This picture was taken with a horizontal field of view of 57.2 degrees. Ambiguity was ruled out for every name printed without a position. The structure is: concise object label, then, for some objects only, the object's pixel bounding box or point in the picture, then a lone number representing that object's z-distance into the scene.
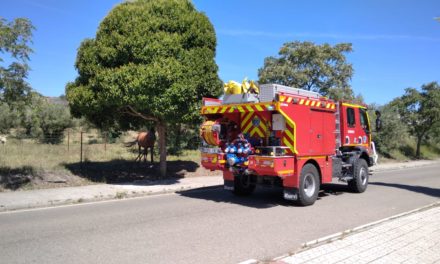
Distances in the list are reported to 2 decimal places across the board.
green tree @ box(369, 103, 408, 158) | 32.03
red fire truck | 9.99
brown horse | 18.17
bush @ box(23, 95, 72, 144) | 29.20
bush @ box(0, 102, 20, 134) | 29.27
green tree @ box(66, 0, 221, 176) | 12.82
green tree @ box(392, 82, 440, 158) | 34.81
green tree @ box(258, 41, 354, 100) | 25.75
